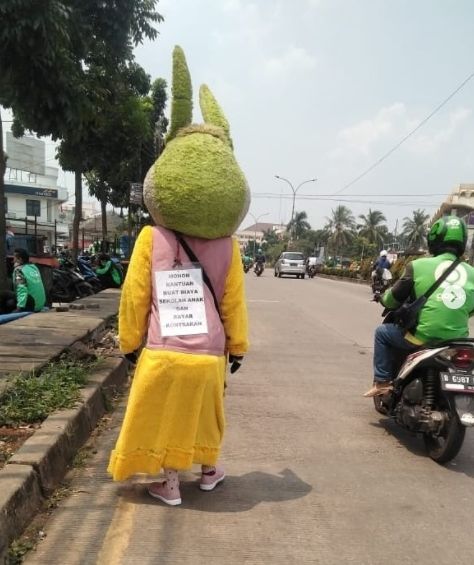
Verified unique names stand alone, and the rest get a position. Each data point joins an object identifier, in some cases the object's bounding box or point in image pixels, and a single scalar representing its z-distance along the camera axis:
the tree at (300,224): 89.88
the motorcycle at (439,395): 3.64
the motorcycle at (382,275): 13.56
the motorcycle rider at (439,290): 4.00
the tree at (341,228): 80.94
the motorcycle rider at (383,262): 18.23
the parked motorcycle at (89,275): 13.62
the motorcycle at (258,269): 31.20
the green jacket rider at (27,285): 7.89
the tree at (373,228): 83.50
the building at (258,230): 142.73
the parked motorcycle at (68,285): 11.55
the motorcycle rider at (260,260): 31.33
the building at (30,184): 52.72
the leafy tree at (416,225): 69.33
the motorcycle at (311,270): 36.69
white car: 30.84
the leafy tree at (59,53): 5.47
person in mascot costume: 2.92
